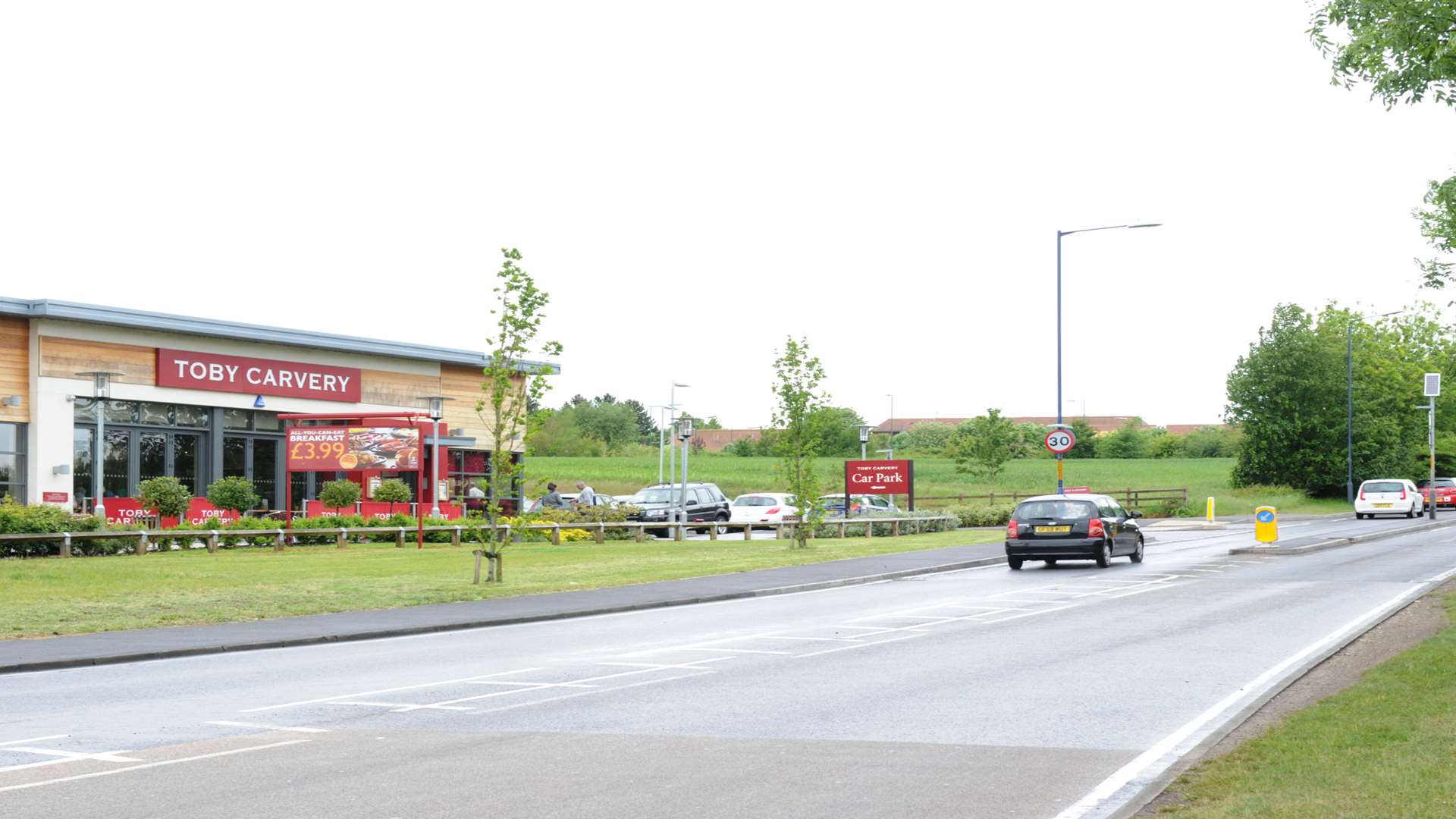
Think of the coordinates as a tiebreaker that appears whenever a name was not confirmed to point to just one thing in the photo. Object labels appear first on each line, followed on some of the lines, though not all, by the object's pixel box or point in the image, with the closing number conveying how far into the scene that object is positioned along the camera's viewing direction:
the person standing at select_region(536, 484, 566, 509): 40.09
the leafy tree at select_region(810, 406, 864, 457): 115.06
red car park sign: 44.25
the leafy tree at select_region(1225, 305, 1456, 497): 74.19
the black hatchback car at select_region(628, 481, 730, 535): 45.75
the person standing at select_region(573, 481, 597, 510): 41.47
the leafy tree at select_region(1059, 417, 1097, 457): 142.50
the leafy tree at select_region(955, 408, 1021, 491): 72.25
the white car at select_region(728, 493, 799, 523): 48.03
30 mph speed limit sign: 35.06
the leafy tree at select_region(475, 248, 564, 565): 23.19
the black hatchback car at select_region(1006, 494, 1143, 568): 28.27
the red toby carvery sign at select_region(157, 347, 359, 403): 39.25
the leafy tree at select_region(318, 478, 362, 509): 37.09
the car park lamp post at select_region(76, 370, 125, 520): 32.30
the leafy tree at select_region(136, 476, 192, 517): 34.47
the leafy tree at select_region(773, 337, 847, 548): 34.69
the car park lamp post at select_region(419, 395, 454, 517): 34.03
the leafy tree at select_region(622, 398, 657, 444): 178.75
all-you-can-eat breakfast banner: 37.00
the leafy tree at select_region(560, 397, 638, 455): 147.62
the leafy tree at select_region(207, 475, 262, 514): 36.06
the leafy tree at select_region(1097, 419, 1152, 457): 142.12
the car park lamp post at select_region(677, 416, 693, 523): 42.50
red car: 67.19
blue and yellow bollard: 32.34
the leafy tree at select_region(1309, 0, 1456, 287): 13.06
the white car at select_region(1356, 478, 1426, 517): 53.28
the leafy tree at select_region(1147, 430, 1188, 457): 140.62
